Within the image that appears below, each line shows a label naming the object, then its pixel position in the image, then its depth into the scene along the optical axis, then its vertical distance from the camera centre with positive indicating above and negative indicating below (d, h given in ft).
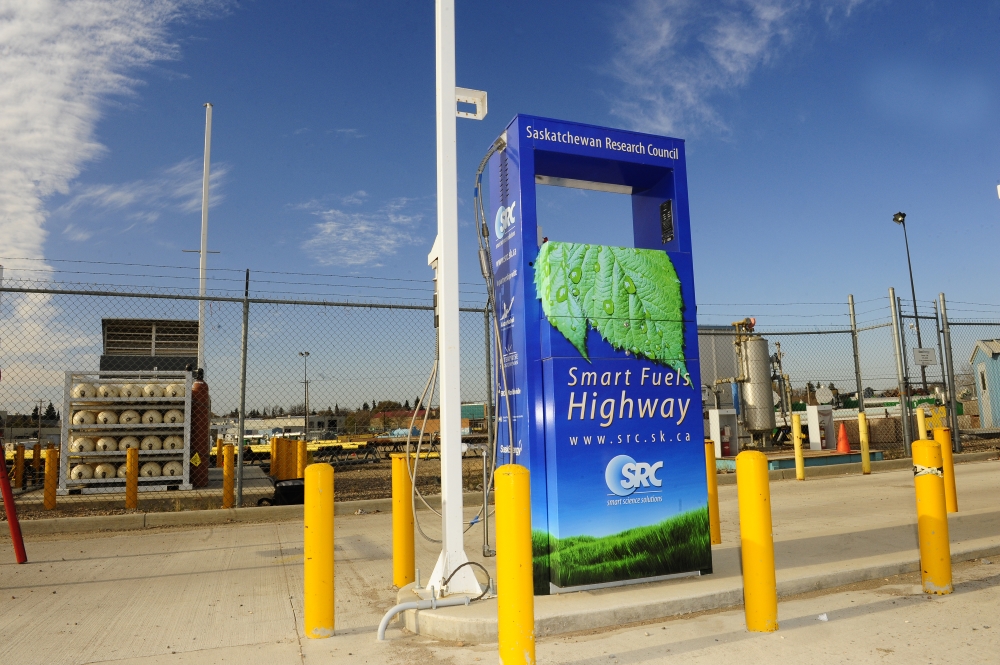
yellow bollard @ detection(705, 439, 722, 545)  23.04 -2.86
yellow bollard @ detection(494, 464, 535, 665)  11.18 -2.44
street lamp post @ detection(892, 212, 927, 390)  53.16 +13.15
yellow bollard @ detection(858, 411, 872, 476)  45.47 -2.57
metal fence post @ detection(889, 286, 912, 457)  50.57 +3.27
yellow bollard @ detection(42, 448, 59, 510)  34.24 -2.31
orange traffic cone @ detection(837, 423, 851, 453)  64.44 -2.87
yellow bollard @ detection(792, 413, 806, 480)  44.50 -3.42
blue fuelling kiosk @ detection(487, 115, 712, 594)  16.33 +0.87
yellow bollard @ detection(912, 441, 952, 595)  15.72 -2.52
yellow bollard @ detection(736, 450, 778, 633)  13.29 -2.50
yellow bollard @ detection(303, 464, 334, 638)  13.83 -2.57
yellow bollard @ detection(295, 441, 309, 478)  44.88 -2.11
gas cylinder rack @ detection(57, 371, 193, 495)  40.11 +0.36
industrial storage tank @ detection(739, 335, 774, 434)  68.80 +2.52
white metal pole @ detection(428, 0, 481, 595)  15.34 +2.31
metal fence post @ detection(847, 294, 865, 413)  49.42 +3.99
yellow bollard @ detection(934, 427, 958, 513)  26.89 -2.45
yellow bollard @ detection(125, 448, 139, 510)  34.24 -2.51
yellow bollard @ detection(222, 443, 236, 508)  32.94 -2.44
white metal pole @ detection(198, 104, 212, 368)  78.28 +27.97
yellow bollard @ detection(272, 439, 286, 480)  55.76 -2.69
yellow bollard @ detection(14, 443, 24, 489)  49.47 -2.32
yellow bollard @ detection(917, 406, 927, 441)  49.54 -1.03
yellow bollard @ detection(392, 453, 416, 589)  17.72 -2.69
